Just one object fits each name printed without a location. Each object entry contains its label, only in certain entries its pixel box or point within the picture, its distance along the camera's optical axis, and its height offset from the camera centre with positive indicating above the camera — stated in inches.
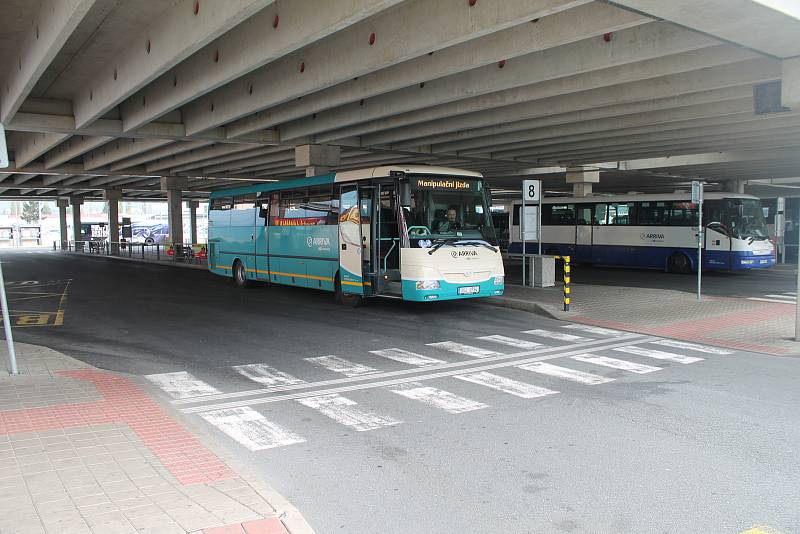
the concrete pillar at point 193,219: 3082.7 +38.7
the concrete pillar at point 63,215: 2605.8 +59.0
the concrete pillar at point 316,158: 924.0 +98.2
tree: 5132.4 +152.9
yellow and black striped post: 569.2 -52.3
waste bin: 748.6 -57.8
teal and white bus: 561.9 -10.5
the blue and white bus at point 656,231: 994.7 -19.1
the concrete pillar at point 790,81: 403.5 +86.1
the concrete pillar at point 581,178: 1326.3 +88.5
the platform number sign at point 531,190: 729.6 +36.1
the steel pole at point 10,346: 329.4 -60.2
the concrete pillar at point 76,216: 2466.2 +50.0
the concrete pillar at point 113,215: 1978.7 +42.7
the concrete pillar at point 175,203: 1574.8 +62.4
